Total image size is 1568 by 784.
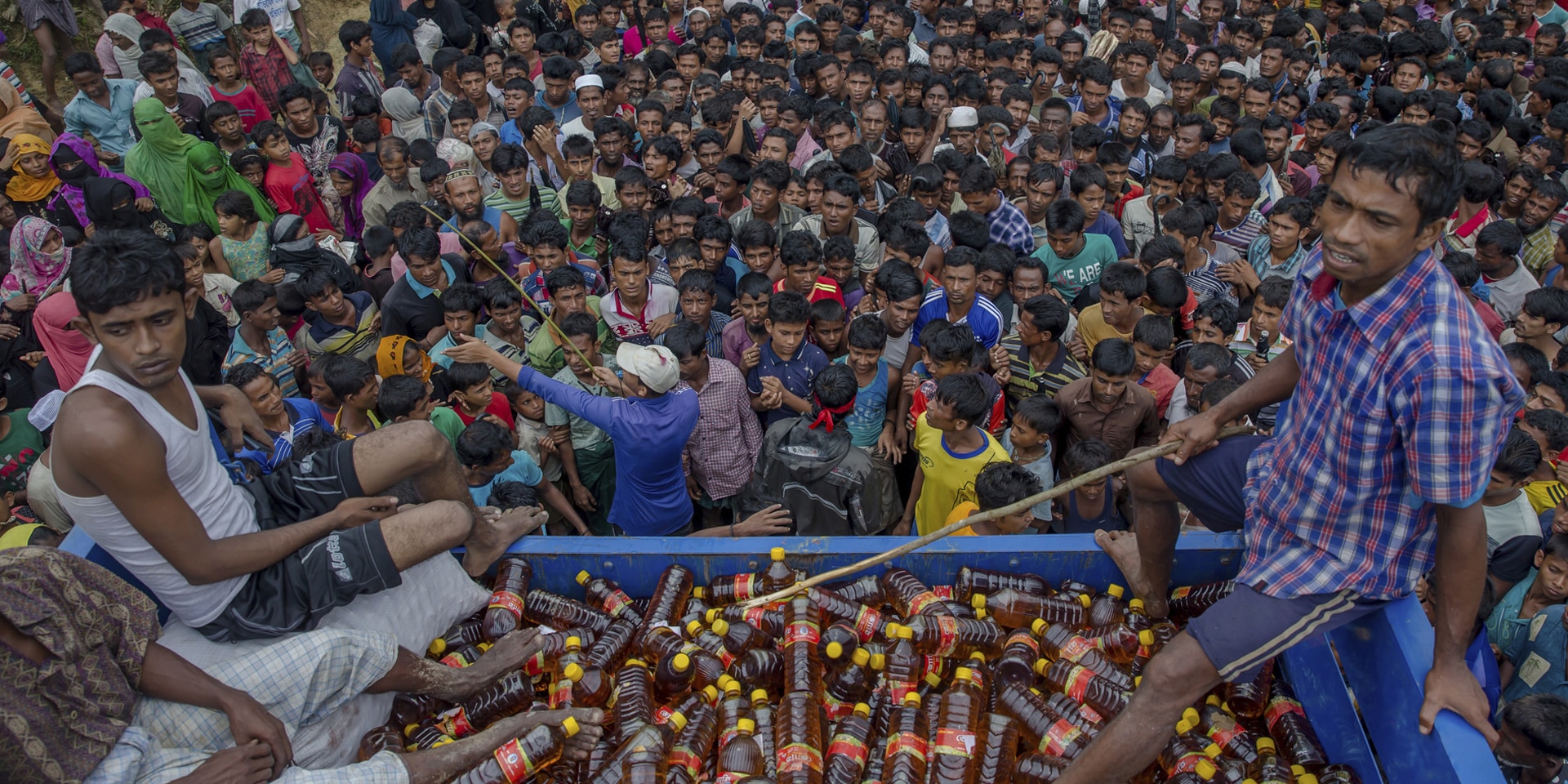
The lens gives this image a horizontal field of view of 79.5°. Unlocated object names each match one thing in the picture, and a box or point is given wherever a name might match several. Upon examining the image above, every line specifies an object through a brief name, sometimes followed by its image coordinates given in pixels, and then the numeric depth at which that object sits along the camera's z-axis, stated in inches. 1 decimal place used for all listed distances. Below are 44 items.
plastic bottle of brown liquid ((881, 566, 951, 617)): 136.9
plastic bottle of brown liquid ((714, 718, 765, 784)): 117.7
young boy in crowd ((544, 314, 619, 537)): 197.3
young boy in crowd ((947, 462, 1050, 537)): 151.3
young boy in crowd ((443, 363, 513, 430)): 180.7
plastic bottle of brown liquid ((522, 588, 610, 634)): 144.7
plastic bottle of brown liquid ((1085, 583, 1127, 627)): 137.6
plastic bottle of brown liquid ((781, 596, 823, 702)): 129.5
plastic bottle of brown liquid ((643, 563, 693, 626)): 141.3
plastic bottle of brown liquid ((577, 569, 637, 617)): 145.6
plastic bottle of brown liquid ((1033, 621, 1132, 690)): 129.0
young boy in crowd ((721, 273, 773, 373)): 199.9
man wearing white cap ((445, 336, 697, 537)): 159.6
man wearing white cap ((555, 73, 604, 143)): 312.0
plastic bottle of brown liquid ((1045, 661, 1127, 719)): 124.3
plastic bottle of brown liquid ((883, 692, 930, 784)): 115.2
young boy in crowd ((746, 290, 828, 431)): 190.5
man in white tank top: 104.1
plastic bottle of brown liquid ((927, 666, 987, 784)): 115.8
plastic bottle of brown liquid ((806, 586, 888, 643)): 136.7
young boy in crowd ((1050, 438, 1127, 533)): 162.6
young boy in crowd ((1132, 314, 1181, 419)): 187.0
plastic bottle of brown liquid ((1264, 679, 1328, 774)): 121.2
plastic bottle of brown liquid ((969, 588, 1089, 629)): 139.0
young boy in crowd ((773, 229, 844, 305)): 212.4
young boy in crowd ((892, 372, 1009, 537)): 158.6
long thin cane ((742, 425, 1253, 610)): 118.0
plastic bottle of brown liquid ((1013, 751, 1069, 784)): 115.6
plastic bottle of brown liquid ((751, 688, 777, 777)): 121.0
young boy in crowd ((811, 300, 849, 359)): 201.8
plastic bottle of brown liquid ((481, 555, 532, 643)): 141.1
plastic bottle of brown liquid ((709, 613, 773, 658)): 133.8
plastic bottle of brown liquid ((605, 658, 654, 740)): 125.6
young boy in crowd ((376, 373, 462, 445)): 174.6
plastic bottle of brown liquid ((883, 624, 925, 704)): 127.8
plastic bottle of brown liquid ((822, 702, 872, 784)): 117.3
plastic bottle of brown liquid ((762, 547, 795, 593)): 141.6
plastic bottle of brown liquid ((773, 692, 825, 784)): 113.2
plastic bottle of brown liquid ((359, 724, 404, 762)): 125.6
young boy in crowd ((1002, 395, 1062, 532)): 165.9
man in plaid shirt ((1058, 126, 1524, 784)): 86.4
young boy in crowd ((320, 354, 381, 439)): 177.2
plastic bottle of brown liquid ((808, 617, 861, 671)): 125.8
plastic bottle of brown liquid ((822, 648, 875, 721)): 128.0
